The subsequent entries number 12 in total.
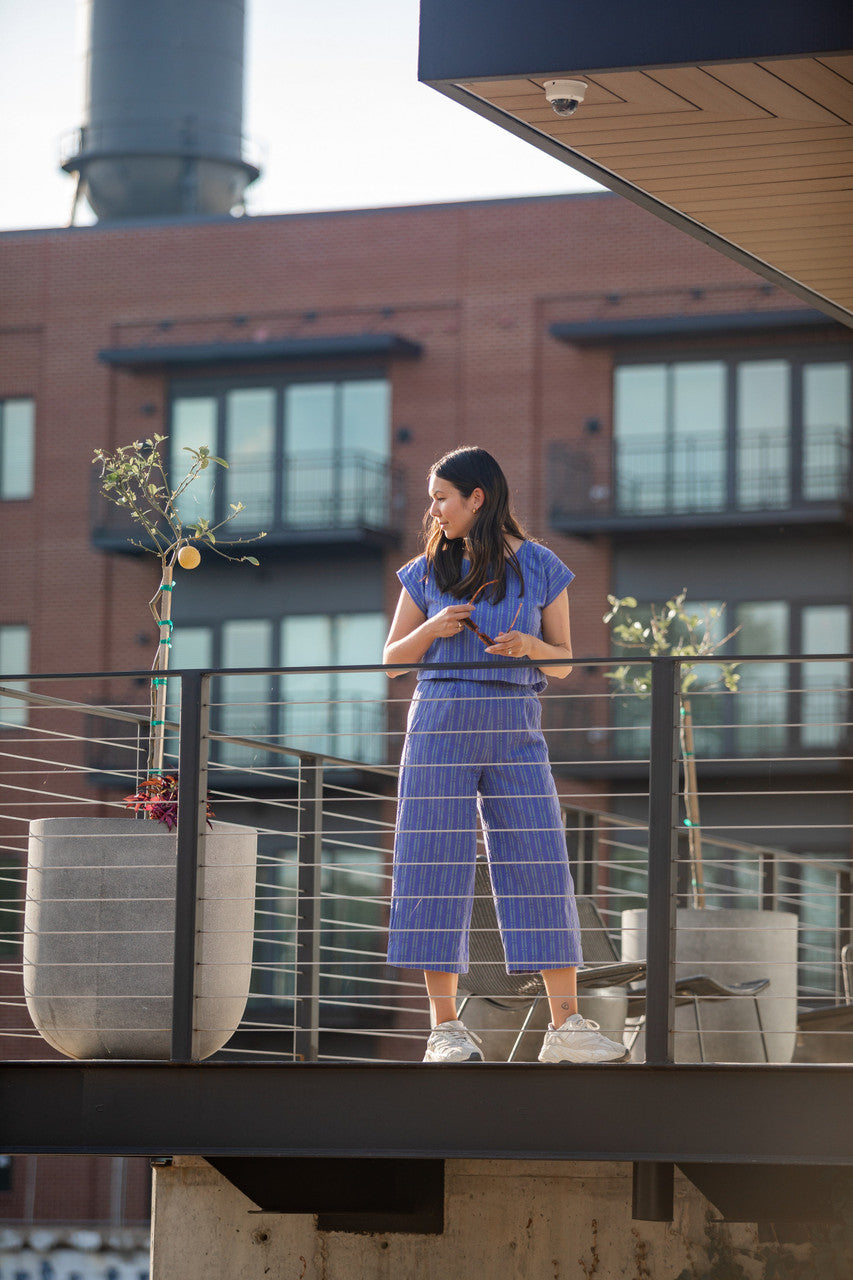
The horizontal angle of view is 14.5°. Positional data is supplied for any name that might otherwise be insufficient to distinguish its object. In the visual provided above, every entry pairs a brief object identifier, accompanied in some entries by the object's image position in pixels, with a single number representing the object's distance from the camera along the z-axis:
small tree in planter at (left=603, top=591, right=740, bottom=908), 15.17
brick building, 41.79
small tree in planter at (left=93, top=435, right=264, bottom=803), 10.16
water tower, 57.98
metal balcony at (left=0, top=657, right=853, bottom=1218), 8.88
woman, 9.29
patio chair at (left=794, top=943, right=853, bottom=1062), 14.24
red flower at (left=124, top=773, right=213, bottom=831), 10.02
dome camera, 9.94
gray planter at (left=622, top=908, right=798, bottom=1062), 13.77
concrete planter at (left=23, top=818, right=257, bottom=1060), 9.70
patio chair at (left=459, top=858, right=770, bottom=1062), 10.67
